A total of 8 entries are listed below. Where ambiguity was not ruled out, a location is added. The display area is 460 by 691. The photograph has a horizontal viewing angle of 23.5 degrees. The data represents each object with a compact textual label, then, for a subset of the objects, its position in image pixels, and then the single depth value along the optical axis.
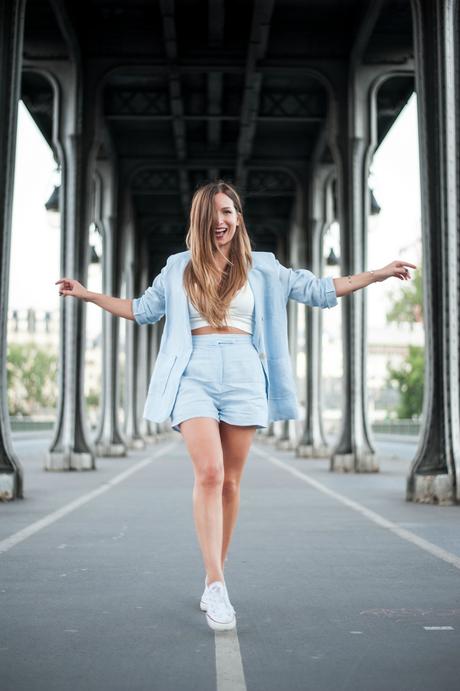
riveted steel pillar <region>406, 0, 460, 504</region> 13.11
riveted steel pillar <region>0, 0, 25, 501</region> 13.16
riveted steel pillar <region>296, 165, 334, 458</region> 30.34
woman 5.36
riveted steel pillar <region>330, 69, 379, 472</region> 21.91
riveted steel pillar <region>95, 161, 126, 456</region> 29.94
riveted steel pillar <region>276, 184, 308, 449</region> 33.94
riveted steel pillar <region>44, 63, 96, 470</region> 21.42
